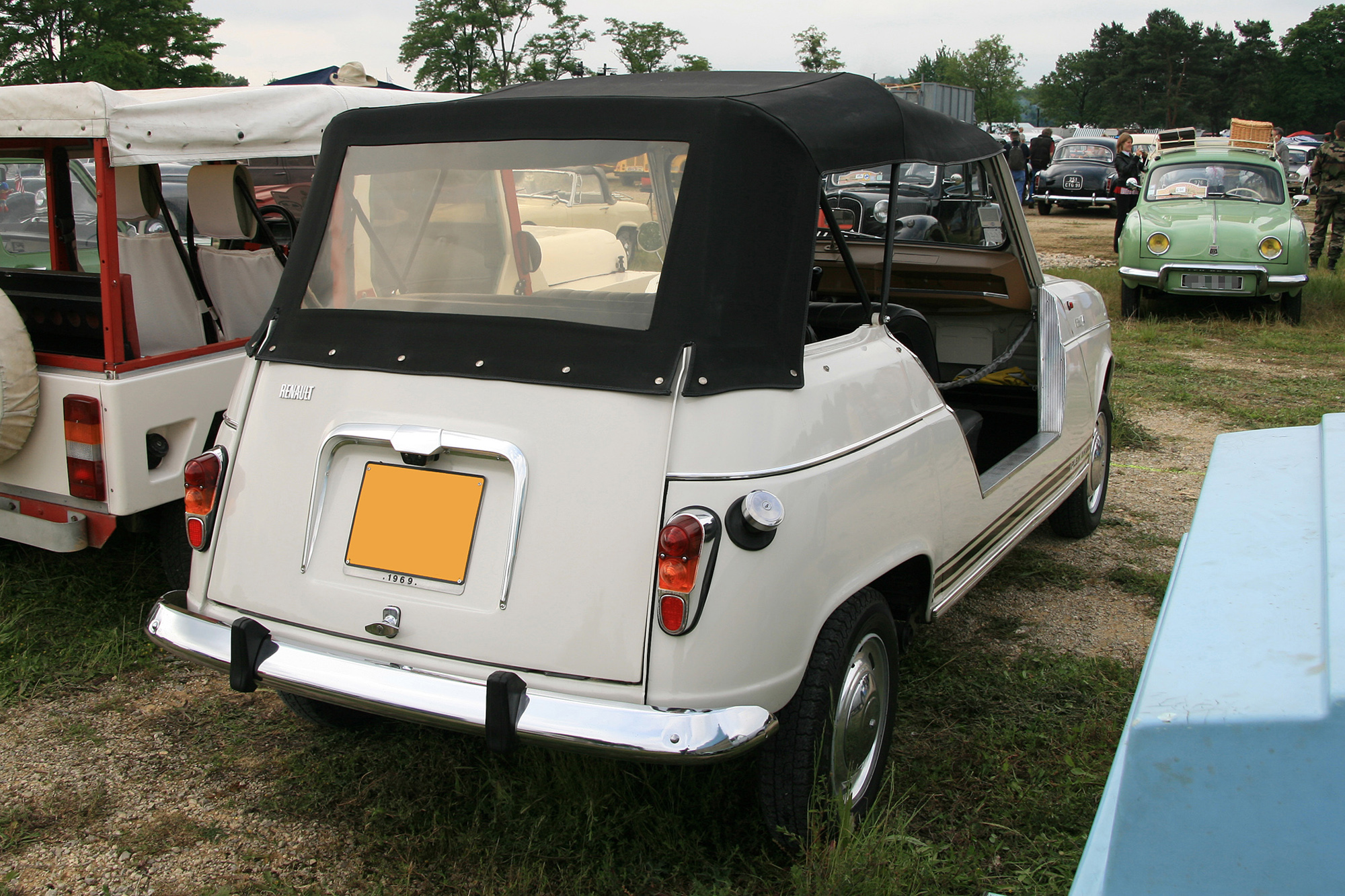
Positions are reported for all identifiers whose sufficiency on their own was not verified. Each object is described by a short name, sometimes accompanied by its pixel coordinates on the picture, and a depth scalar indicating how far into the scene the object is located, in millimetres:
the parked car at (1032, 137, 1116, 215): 23062
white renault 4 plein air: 2199
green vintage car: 10281
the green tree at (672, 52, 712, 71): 54656
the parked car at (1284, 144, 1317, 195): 13466
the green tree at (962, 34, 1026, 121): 79062
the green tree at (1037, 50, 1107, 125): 87938
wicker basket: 12961
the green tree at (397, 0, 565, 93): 49594
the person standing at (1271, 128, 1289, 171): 13488
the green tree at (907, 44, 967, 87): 80750
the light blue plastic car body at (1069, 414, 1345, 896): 1022
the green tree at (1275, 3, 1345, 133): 74875
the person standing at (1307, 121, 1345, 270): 12914
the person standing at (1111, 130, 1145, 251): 14156
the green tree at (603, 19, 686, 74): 55625
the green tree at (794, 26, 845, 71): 53719
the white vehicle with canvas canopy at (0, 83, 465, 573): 3586
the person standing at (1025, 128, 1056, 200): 22797
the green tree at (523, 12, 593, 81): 51812
